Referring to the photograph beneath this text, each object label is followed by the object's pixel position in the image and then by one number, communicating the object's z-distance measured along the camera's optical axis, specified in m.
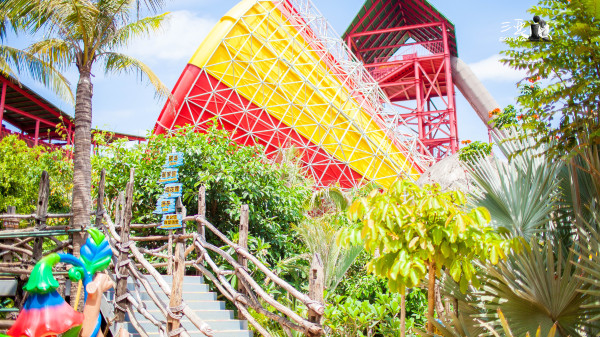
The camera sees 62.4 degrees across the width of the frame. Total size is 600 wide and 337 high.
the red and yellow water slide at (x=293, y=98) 17.39
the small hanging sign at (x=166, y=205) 8.95
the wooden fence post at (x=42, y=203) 7.39
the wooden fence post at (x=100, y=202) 8.07
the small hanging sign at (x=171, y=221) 8.73
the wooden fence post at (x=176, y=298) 5.47
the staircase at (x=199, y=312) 6.86
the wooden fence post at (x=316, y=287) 5.15
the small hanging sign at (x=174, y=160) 9.45
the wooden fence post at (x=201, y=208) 8.52
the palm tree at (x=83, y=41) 7.87
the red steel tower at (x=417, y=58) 28.02
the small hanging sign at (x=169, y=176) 9.38
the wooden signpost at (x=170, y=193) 8.80
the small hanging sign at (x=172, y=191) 9.05
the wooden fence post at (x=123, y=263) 6.82
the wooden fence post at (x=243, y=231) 7.55
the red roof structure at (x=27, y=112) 21.80
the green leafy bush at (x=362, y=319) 7.96
